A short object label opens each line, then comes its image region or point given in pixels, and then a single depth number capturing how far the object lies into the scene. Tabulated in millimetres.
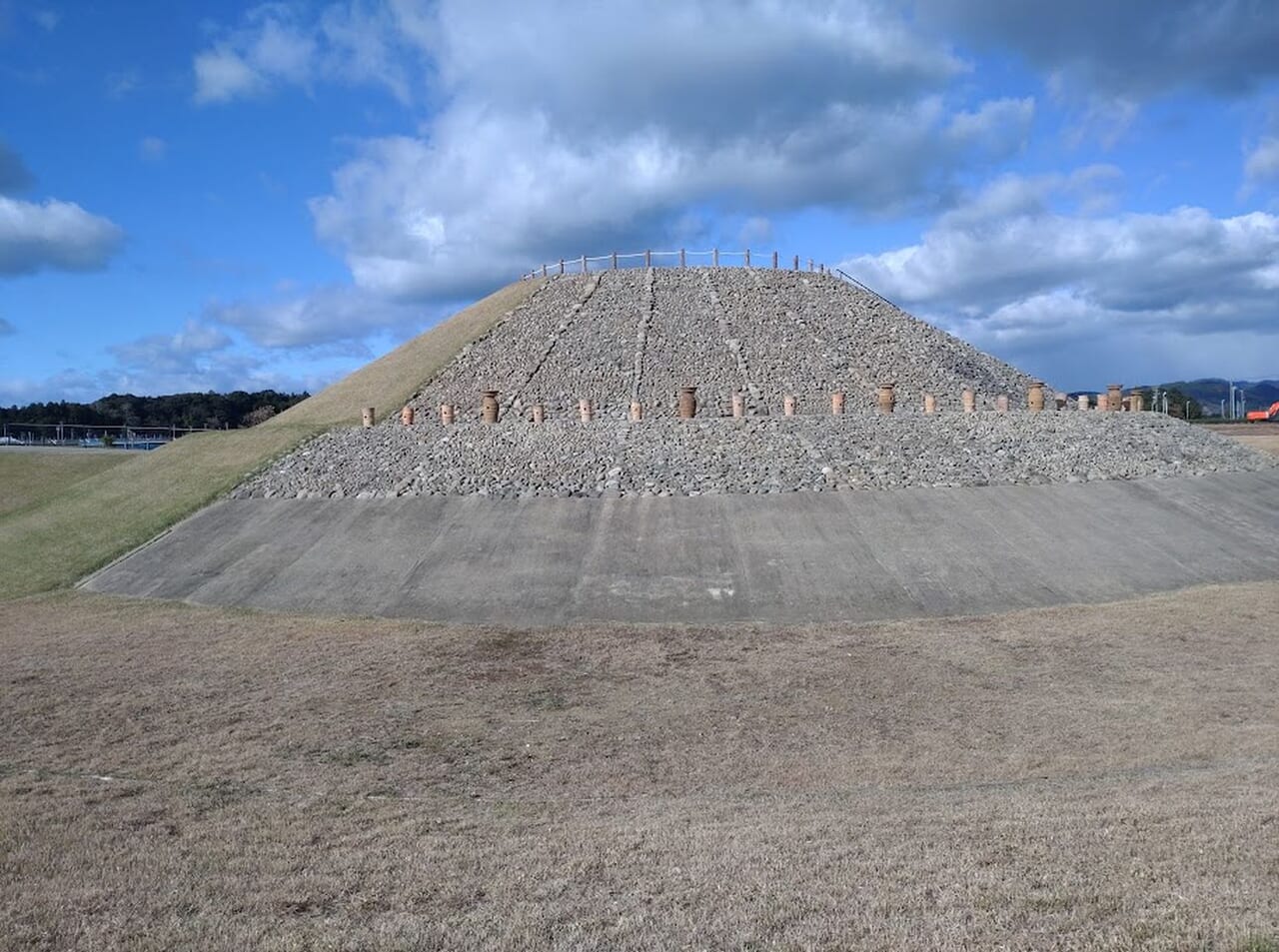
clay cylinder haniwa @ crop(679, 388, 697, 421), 28297
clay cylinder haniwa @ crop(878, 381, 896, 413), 30141
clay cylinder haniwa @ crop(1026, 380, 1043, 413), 31703
